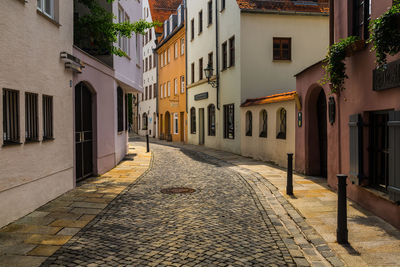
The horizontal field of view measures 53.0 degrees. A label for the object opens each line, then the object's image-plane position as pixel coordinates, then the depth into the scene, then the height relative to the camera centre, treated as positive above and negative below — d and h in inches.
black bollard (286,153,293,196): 348.5 -46.0
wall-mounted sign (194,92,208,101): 978.3 +78.3
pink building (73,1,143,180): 422.0 +32.2
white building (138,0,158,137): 1568.7 +181.5
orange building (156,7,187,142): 1222.3 +154.2
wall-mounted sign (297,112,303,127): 482.0 +8.8
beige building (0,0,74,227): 253.3 +17.4
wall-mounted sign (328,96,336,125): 355.6 +15.0
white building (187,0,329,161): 741.9 +150.5
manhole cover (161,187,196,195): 366.3 -58.9
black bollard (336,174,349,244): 208.1 -46.2
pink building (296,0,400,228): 233.0 +1.4
